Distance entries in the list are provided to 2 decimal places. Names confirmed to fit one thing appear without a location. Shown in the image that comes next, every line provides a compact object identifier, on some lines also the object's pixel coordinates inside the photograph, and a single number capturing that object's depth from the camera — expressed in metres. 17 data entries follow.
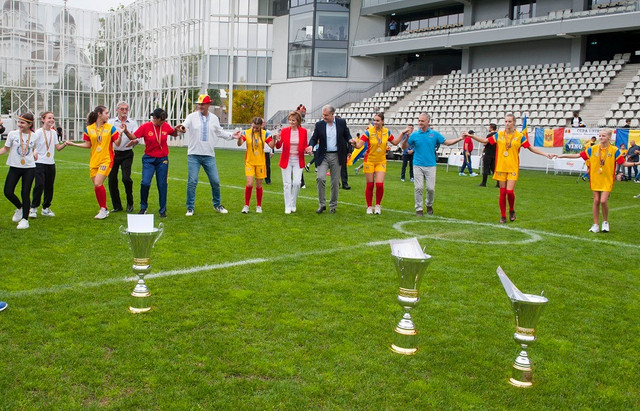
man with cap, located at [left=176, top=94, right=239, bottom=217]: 10.57
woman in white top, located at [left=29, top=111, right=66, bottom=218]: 9.58
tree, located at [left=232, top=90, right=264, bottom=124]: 66.19
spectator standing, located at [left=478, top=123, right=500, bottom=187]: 18.42
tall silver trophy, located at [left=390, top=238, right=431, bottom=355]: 4.19
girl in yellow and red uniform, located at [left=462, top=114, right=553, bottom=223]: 10.58
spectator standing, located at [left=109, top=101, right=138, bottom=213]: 10.52
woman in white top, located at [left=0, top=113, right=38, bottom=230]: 8.94
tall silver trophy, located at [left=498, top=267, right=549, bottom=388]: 3.72
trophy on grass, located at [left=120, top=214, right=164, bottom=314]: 4.76
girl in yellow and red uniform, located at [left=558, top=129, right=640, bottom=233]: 9.76
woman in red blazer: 10.76
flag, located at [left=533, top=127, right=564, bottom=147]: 24.80
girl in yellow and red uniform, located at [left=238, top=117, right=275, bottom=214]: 10.79
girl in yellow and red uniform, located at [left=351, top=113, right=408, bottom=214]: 11.07
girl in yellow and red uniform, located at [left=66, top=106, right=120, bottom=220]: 9.77
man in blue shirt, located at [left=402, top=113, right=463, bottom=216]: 11.25
